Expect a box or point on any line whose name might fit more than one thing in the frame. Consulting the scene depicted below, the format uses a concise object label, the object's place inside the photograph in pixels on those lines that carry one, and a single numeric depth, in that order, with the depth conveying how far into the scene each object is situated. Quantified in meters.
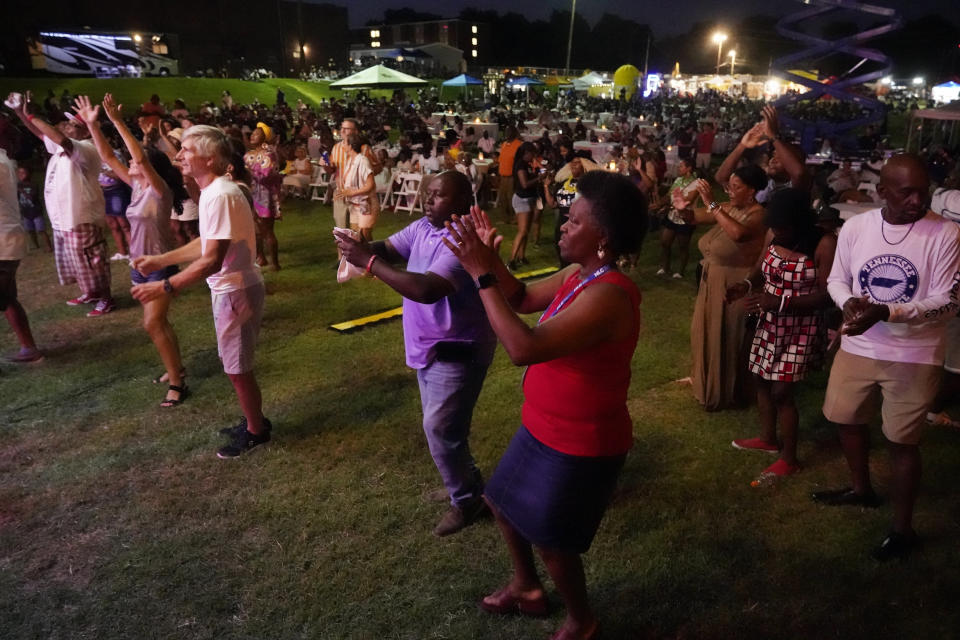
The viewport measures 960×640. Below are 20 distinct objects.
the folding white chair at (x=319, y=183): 13.45
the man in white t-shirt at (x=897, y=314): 2.74
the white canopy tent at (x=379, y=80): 17.23
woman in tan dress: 4.11
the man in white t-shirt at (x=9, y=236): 5.04
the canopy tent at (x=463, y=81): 26.25
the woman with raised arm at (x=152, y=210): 4.75
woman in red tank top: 1.91
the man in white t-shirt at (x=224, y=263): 3.52
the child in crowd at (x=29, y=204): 8.55
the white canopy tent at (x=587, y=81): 37.38
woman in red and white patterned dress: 3.53
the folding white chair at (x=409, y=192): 12.57
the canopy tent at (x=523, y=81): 29.78
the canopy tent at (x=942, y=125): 11.11
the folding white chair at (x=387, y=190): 12.77
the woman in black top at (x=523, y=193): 8.70
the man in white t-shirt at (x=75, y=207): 5.84
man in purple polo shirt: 2.88
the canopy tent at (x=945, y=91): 35.92
